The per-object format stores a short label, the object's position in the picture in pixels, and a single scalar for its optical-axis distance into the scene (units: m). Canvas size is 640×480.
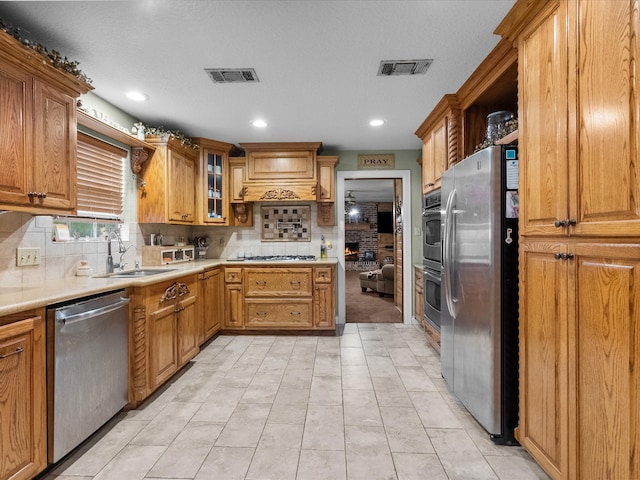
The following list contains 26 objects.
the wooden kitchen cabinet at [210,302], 3.51
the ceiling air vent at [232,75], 2.48
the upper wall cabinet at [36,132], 1.72
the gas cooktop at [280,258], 4.32
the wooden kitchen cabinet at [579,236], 1.11
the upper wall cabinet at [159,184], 3.46
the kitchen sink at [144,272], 2.94
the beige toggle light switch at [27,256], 2.13
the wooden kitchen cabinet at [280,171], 4.26
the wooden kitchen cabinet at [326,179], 4.33
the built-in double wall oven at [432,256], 3.07
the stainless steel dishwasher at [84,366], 1.69
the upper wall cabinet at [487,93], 2.23
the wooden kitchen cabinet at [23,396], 1.44
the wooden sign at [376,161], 4.70
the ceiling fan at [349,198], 9.80
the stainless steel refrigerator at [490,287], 1.85
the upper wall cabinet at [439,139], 2.98
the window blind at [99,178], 2.74
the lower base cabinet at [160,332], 2.33
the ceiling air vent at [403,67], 2.40
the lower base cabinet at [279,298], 4.05
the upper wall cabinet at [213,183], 4.15
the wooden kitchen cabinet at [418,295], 4.07
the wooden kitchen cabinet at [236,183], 4.38
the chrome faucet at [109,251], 2.89
